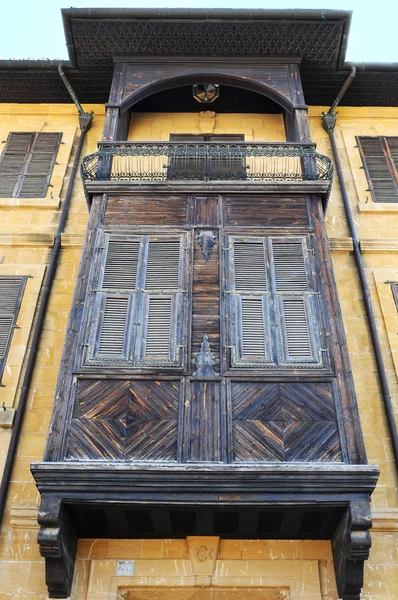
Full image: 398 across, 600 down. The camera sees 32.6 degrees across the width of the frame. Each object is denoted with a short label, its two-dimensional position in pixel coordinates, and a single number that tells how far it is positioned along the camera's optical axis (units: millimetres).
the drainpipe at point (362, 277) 8961
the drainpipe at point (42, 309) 8531
